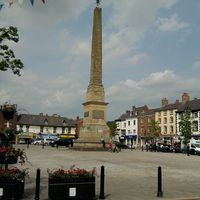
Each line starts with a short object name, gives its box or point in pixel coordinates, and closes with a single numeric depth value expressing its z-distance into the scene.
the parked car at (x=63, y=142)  43.09
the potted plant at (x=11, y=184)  6.46
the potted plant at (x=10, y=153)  7.47
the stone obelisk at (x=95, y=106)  28.51
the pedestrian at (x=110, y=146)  28.11
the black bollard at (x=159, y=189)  7.69
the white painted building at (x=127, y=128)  72.16
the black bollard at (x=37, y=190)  6.65
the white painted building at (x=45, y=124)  75.49
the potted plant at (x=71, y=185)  6.64
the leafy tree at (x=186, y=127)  43.97
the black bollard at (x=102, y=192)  7.17
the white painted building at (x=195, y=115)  52.23
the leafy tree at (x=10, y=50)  9.13
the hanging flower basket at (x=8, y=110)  9.67
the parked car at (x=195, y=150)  32.81
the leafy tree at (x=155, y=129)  59.14
